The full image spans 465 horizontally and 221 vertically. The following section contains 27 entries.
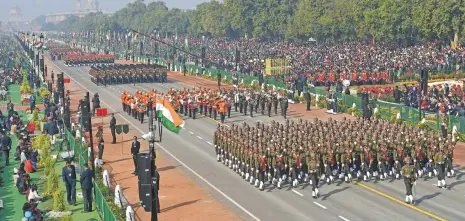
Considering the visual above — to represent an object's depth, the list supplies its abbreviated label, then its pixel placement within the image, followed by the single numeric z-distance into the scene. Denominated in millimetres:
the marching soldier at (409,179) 24531
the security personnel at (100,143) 33031
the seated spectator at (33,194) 25003
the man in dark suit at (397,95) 47875
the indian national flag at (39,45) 75188
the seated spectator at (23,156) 32069
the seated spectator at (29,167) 31125
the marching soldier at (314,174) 25625
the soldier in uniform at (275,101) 46344
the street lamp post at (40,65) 73612
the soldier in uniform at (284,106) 44469
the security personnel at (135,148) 30894
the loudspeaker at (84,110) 27395
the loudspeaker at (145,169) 15625
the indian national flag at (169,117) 22812
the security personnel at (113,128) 38062
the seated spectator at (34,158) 31480
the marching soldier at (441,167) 26688
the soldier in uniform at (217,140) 31952
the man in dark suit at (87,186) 24359
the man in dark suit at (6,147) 32688
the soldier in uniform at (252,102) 45806
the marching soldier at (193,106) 45125
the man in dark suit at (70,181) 25328
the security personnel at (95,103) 48812
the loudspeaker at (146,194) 15680
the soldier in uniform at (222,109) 42125
